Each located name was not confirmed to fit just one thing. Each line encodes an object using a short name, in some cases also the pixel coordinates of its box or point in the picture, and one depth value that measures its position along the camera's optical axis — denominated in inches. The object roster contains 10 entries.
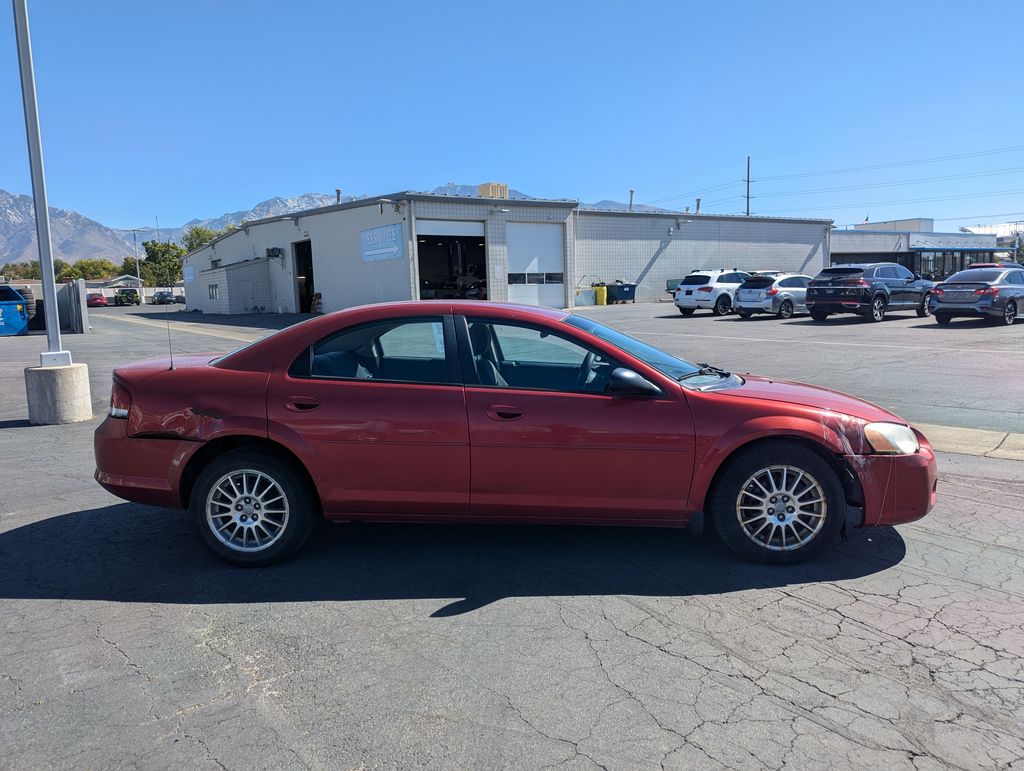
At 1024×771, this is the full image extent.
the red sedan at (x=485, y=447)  162.6
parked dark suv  858.1
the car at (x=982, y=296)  760.3
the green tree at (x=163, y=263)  3848.4
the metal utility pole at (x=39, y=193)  347.3
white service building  1237.4
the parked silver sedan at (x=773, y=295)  975.6
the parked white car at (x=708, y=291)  1081.4
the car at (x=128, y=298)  2893.7
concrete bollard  358.3
